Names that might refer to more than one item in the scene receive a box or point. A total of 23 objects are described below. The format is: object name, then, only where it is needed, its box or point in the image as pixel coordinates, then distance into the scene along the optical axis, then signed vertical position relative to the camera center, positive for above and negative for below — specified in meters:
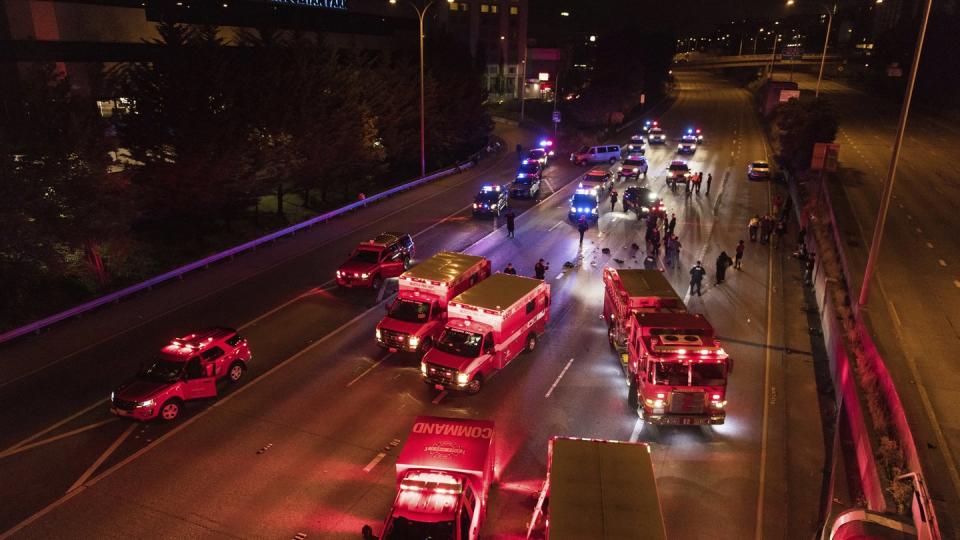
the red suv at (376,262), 26.92 -8.83
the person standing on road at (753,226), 34.50 -8.65
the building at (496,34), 104.25 +4.39
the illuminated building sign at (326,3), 53.81 +4.79
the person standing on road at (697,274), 27.06 -8.86
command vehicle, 11.49 -8.14
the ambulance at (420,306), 20.88 -8.35
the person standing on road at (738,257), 30.09 -9.12
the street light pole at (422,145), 48.81 -6.70
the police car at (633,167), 51.41 -8.45
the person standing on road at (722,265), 28.36 -8.91
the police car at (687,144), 62.19 -7.88
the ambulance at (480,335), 18.55 -8.37
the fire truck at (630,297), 19.41 -7.29
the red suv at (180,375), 16.81 -8.87
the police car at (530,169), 46.44 -8.10
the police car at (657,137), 69.12 -7.92
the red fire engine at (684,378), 16.27 -8.00
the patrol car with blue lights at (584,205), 38.81 -8.67
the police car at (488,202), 39.78 -8.82
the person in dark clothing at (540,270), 26.98 -8.80
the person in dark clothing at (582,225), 33.72 -8.58
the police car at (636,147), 61.53 -8.13
